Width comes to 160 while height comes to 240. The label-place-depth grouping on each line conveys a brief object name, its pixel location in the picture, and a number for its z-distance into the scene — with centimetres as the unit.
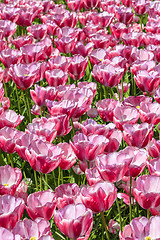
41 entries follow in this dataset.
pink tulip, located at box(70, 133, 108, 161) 151
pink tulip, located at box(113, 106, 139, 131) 166
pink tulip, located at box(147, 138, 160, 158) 152
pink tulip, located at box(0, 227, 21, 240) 126
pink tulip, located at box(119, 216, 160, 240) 129
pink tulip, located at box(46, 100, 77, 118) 168
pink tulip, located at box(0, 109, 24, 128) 169
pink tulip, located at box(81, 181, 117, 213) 137
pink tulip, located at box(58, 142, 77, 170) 159
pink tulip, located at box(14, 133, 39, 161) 155
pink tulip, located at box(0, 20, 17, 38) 244
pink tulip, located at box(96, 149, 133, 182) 141
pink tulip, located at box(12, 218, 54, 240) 130
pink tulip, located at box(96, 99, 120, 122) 177
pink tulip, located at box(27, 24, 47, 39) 242
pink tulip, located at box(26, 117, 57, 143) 159
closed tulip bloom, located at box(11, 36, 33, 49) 229
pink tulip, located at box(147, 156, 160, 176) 144
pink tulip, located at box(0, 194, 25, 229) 134
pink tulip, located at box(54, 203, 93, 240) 131
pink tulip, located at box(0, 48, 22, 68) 210
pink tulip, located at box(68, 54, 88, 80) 204
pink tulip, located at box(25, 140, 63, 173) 148
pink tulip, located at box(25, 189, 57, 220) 138
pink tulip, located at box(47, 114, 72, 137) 163
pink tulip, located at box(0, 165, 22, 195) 150
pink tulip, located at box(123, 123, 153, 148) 155
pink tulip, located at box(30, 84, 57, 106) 182
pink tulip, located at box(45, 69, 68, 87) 194
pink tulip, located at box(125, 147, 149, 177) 146
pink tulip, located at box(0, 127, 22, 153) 160
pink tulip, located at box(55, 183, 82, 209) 140
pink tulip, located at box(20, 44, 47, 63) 213
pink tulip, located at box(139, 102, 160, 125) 168
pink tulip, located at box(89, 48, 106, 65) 212
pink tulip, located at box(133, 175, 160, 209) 138
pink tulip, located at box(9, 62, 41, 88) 191
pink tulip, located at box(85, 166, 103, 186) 144
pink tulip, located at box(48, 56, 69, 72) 202
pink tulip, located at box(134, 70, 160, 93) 187
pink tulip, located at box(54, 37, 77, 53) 220
